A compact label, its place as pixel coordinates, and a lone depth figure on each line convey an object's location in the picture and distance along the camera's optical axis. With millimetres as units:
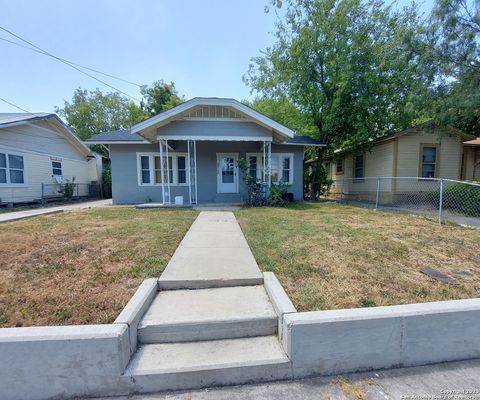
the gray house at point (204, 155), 10031
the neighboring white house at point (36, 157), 11320
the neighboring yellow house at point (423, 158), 12086
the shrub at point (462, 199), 8891
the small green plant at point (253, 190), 10273
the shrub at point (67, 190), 14281
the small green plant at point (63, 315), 2314
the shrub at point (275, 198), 10516
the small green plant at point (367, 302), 2566
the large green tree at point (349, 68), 12148
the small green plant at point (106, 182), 18075
